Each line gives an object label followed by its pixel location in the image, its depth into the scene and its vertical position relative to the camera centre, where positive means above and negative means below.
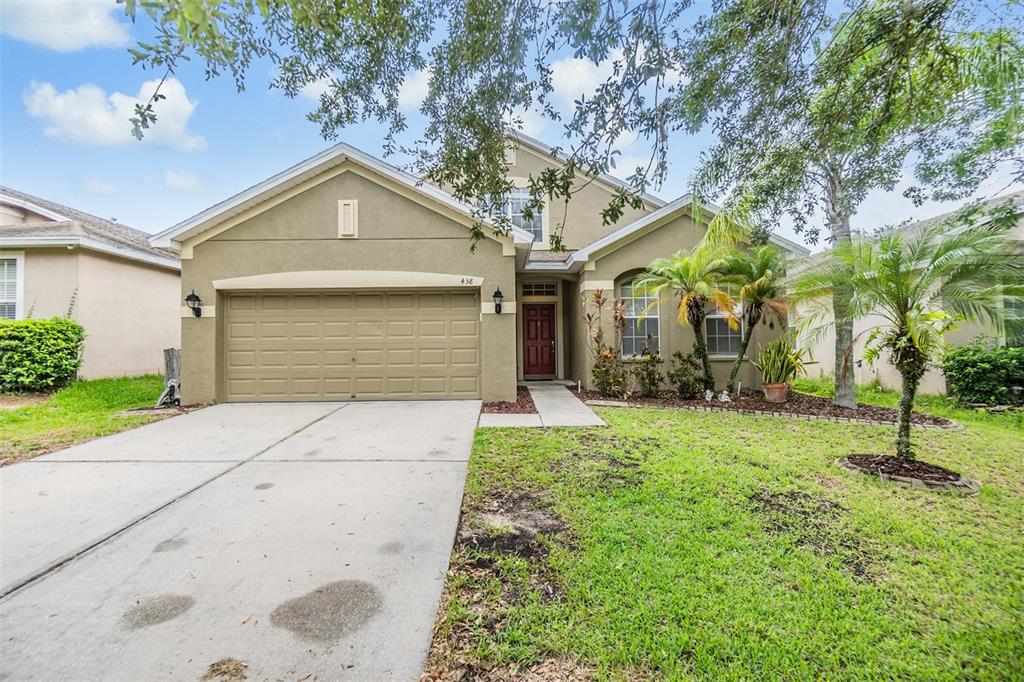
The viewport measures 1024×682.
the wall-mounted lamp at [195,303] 9.34 +1.02
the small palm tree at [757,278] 8.98 +1.42
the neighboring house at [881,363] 9.80 -0.46
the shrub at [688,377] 9.83 -0.65
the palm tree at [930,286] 4.87 +0.67
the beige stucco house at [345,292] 9.56 +1.29
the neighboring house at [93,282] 10.89 +1.85
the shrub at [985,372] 8.70 -0.54
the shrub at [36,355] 9.89 -0.06
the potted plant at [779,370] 9.73 -0.52
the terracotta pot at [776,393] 9.71 -1.01
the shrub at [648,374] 10.14 -0.60
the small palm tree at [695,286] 9.20 +1.28
